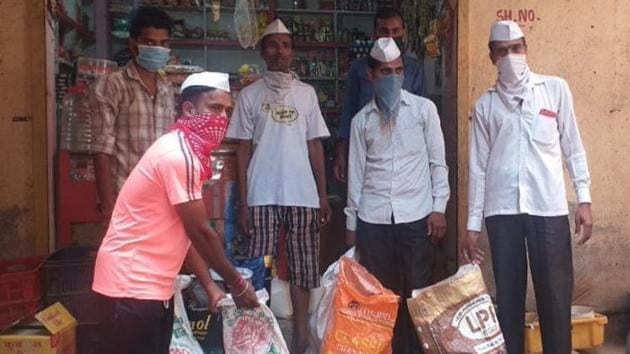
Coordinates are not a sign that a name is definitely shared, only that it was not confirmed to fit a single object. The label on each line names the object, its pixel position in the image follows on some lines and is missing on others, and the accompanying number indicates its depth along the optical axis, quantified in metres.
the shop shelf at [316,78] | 7.93
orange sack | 3.32
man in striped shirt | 3.28
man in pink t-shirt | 2.29
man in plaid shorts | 3.82
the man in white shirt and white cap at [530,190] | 3.28
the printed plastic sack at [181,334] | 3.20
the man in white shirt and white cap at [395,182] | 3.57
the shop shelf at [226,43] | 7.77
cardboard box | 3.05
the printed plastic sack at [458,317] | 3.24
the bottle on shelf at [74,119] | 4.20
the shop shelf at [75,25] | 5.98
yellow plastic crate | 3.87
